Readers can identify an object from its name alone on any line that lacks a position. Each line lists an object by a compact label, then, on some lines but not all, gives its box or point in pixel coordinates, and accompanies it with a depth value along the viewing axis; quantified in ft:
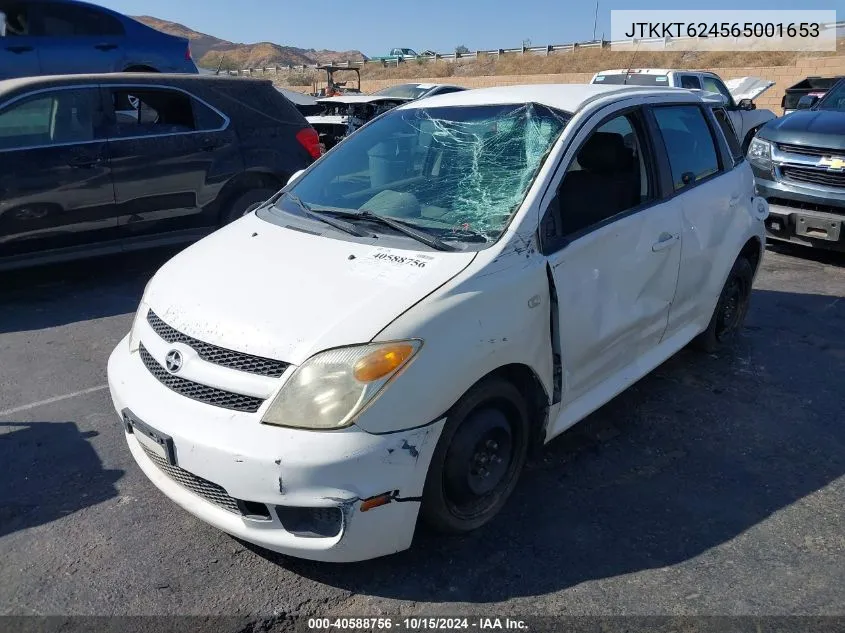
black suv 18.84
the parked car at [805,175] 22.80
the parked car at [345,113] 37.22
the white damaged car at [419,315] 8.02
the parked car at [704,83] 36.60
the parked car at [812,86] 52.48
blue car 29.76
